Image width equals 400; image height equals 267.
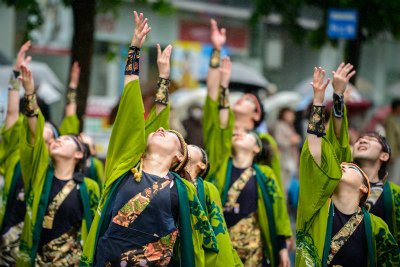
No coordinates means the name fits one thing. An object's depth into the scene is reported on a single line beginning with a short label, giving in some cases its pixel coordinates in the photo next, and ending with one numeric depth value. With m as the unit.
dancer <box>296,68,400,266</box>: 9.97
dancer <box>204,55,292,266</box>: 13.20
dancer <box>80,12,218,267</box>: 9.26
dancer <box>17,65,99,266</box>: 12.03
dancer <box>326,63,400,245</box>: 11.22
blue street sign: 20.79
